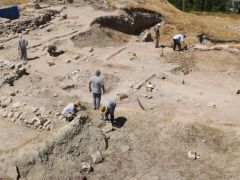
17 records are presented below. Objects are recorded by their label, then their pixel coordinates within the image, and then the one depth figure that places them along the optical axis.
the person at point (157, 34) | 12.65
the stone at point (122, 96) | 9.29
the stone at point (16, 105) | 8.91
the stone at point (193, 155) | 7.25
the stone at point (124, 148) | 7.42
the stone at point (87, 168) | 6.98
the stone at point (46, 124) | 8.22
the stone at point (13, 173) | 6.68
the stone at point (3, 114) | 8.84
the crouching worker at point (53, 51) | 11.96
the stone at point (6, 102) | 9.10
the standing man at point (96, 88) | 8.53
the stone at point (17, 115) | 8.66
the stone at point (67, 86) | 10.09
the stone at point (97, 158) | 7.14
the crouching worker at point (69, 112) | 7.93
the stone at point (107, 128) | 7.82
